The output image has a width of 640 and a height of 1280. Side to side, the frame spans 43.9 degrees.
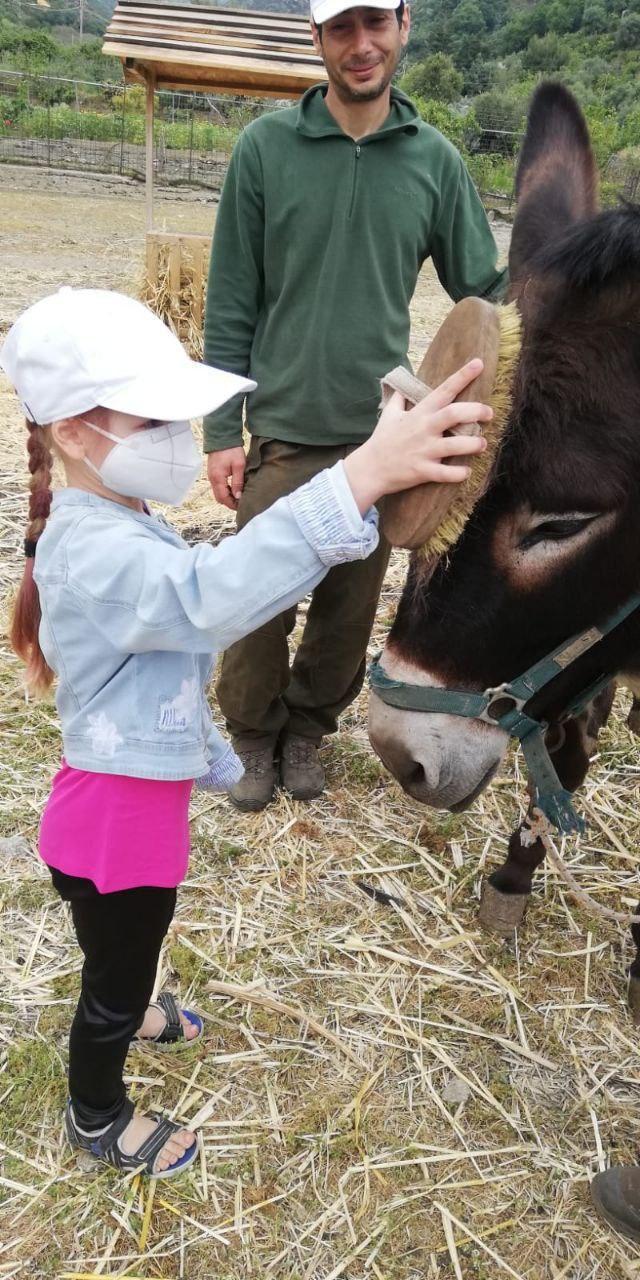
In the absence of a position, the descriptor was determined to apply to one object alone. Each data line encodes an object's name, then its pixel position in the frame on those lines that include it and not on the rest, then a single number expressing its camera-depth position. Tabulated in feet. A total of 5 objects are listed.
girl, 4.19
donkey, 5.01
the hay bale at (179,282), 29.58
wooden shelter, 26.48
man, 8.82
